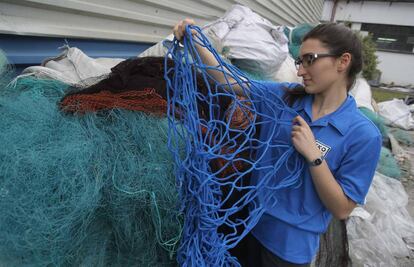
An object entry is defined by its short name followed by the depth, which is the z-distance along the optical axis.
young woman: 1.31
